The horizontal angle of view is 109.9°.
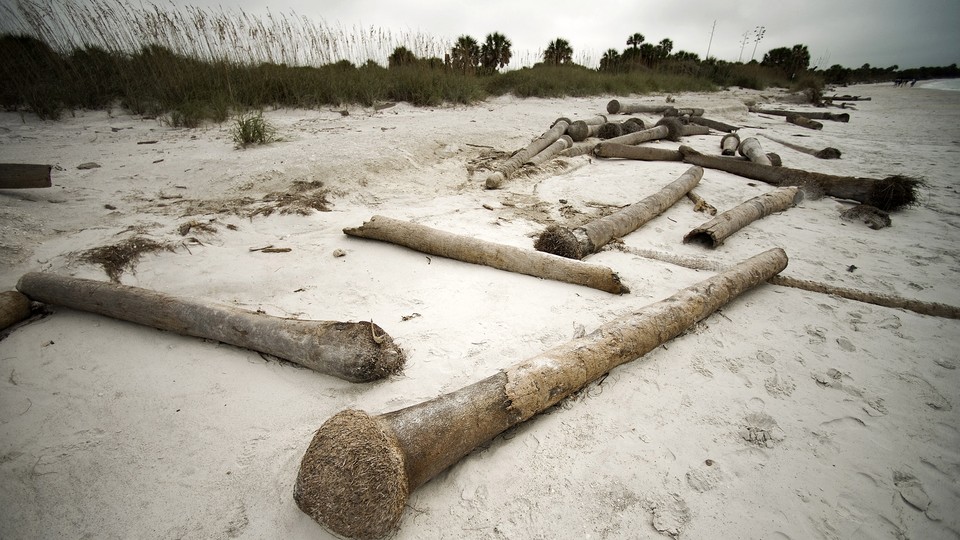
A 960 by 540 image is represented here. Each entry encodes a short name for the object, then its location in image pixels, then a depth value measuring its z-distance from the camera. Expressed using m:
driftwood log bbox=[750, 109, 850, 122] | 11.80
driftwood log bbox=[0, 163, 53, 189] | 3.47
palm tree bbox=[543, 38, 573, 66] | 18.22
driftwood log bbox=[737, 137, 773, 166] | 6.12
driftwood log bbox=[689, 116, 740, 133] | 9.22
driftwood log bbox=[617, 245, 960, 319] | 2.54
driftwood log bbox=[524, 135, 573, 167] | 5.98
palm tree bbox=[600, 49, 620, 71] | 19.23
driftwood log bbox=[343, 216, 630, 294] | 2.70
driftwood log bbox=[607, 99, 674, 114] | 11.24
